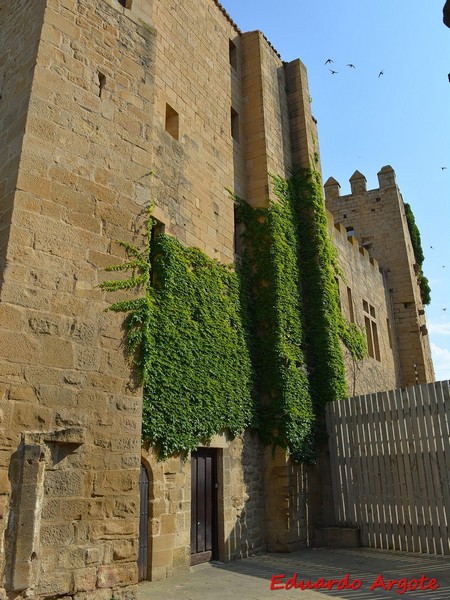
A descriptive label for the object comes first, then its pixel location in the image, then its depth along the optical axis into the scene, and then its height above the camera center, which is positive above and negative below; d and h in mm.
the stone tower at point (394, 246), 20078 +8902
